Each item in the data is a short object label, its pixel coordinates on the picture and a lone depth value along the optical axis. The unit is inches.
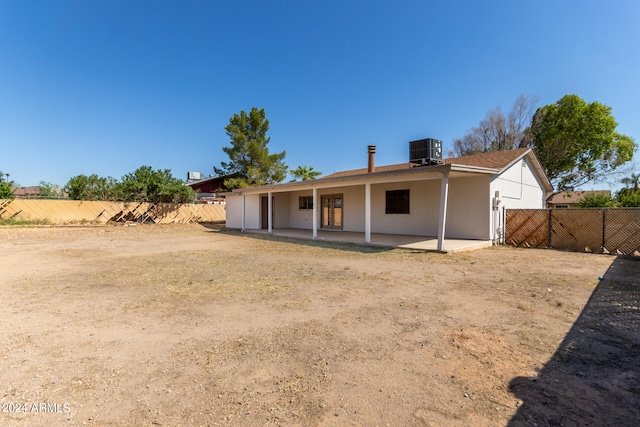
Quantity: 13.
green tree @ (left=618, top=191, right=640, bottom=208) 593.7
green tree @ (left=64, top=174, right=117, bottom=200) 876.6
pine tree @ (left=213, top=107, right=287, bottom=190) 1082.1
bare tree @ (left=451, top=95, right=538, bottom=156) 968.3
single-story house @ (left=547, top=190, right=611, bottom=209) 1156.7
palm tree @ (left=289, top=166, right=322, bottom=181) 1151.9
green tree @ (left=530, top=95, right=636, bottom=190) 781.9
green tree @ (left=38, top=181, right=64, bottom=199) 1437.0
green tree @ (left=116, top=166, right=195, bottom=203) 869.2
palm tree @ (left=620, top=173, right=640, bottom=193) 934.2
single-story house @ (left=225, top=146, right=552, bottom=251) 431.8
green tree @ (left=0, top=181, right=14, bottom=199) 754.2
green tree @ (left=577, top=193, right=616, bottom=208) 587.8
